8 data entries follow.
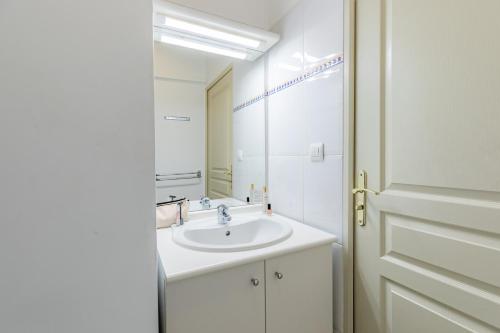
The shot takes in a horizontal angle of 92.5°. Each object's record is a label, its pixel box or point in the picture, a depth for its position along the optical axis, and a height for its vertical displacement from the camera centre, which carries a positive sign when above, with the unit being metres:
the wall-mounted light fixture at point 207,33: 1.26 +0.77
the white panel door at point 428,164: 0.74 -0.01
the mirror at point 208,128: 1.46 +0.24
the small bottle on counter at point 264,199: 1.63 -0.25
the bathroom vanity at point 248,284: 0.84 -0.48
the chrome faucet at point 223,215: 1.37 -0.30
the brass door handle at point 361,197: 1.09 -0.16
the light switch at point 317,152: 1.26 +0.06
